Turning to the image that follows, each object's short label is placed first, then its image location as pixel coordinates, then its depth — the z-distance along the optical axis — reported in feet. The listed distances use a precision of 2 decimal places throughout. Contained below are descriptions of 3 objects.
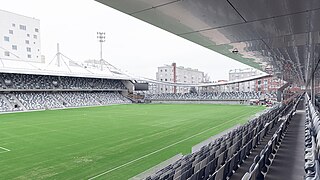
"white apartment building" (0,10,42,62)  156.25
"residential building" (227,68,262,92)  270.87
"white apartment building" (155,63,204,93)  251.60
